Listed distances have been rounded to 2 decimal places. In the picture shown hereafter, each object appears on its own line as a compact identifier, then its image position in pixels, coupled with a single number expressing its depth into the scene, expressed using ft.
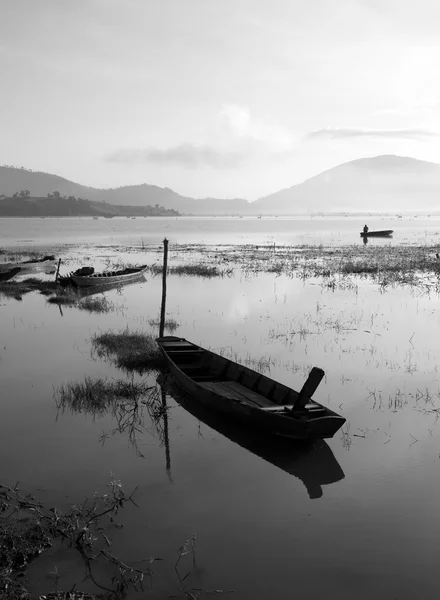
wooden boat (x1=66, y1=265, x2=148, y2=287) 86.50
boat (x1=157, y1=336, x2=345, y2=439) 28.53
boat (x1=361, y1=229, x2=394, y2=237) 250.57
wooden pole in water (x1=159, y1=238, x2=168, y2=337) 53.98
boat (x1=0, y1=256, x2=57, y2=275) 101.81
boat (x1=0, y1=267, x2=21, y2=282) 95.55
